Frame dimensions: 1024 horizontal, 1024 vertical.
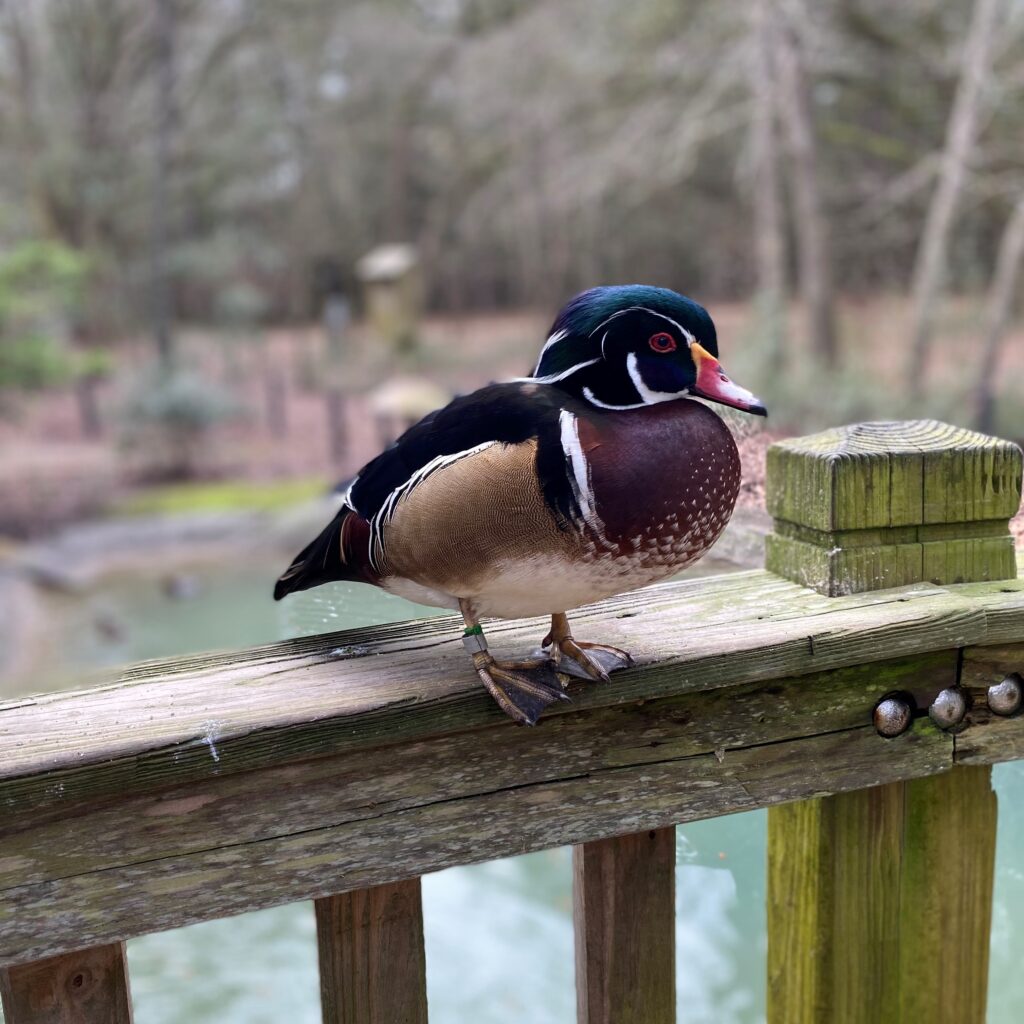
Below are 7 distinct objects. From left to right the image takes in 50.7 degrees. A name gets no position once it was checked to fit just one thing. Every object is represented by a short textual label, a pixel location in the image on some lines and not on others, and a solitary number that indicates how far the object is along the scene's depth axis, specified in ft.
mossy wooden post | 3.39
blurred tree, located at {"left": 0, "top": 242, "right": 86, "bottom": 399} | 25.94
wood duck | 2.79
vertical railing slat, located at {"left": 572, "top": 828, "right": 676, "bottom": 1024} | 3.21
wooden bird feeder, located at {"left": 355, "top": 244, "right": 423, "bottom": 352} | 44.83
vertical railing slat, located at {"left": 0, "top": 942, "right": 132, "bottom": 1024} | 2.60
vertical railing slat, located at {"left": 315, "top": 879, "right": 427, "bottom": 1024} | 2.92
